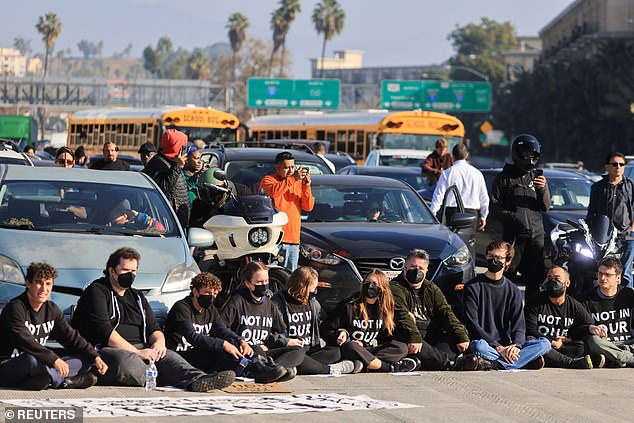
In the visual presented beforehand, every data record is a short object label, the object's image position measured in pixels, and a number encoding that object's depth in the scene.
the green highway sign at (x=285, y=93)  78.88
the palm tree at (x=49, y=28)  140.00
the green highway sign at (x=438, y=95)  76.12
